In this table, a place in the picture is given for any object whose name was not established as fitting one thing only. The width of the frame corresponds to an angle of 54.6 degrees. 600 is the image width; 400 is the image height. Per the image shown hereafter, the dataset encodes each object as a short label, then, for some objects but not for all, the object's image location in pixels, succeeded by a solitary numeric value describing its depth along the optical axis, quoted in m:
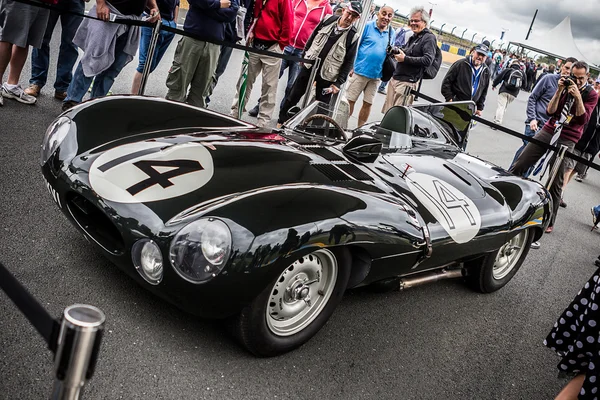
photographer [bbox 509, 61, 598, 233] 6.32
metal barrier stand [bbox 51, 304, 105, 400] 1.30
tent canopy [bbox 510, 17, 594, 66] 55.50
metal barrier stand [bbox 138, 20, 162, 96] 5.32
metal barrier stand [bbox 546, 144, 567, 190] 6.05
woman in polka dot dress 2.35
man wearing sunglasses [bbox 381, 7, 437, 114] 7.23
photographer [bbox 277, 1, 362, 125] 6.65
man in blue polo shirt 7.18
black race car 2.32
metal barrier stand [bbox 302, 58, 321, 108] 6.72
